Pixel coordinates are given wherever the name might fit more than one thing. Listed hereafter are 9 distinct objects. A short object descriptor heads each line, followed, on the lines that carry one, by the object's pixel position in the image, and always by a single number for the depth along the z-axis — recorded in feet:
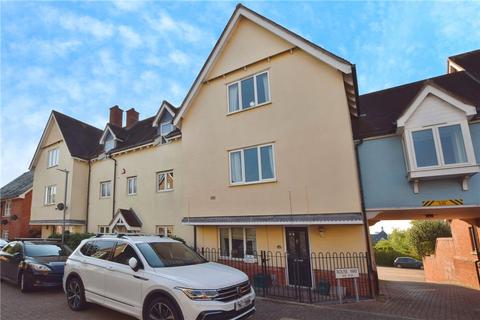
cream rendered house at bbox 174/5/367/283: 32.99
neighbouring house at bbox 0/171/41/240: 81.56
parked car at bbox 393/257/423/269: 112.16
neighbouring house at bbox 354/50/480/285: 29.22
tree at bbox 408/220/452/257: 88.99
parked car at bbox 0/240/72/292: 29.55
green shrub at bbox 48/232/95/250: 56.80
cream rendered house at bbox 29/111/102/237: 65.10
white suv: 16.72
